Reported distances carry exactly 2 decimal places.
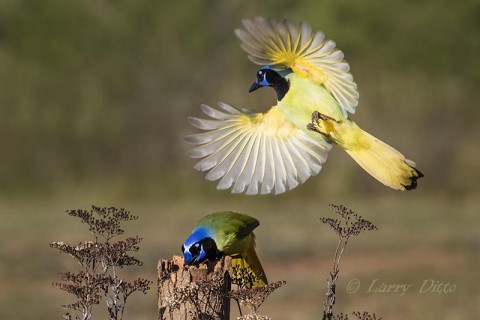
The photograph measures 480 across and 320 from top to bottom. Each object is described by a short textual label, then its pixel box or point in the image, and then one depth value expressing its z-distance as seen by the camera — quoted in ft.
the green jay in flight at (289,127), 39.14
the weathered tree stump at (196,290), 34.17
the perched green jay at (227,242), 38.40
